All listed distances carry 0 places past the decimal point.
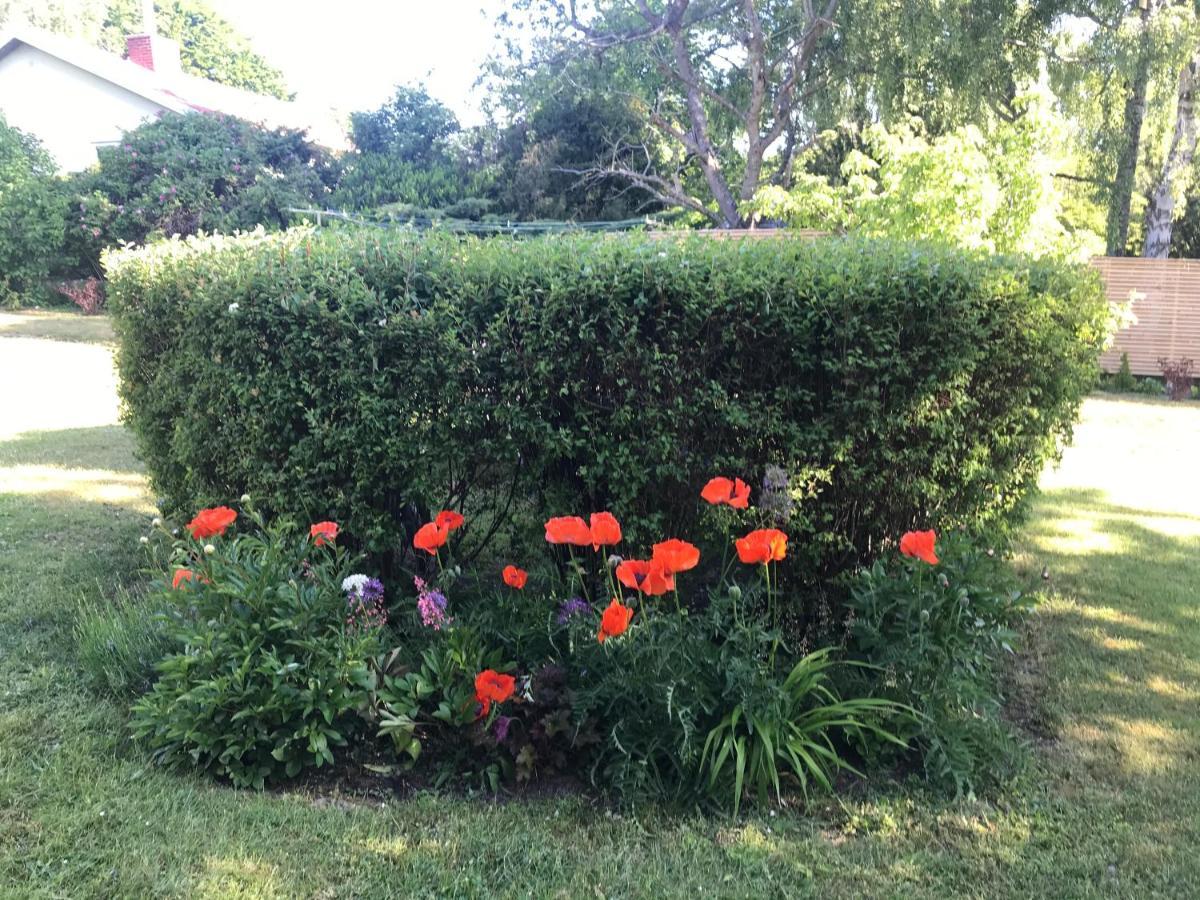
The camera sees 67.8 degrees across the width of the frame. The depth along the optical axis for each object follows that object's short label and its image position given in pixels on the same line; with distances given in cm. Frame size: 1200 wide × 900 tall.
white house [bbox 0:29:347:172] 2347
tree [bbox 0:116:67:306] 1892
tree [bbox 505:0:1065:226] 1611
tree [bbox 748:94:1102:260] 721
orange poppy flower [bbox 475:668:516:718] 282
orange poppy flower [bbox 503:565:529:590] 323
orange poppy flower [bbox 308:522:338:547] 318
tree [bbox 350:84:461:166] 2255
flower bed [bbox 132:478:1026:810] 282
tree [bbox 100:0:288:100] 4872
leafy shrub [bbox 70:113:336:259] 1927
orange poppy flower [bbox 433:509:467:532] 320
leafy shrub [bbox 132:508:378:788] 282
